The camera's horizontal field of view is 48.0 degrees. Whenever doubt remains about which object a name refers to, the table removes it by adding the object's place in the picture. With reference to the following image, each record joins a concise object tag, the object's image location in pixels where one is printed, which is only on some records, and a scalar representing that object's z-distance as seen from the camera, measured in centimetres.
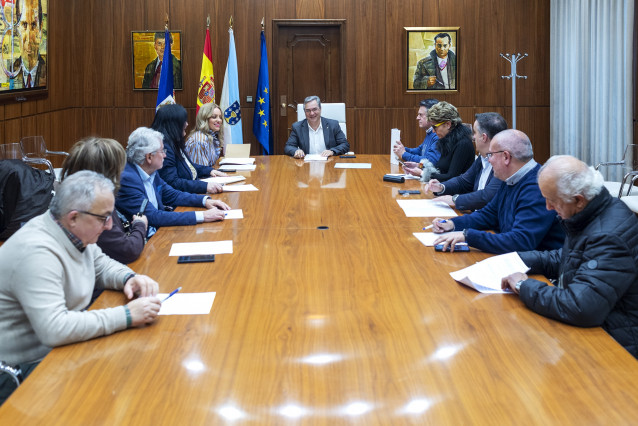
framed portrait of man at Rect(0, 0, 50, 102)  752
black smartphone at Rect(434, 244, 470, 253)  346
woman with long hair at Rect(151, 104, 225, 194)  529
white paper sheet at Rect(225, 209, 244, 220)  436
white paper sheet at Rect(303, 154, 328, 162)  734
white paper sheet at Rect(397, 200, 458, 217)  436
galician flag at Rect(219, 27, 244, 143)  971
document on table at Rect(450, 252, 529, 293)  284
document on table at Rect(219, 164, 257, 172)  660
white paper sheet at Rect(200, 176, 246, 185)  575
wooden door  1024
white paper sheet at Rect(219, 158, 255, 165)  705
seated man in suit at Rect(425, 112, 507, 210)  455
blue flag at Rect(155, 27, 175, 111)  952
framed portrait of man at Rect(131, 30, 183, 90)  1006
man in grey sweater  226
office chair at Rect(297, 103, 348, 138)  844
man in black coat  242
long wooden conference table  182
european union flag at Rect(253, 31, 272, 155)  984
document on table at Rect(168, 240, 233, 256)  346
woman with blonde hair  662
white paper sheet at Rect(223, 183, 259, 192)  538
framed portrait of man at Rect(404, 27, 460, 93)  1018
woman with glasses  594
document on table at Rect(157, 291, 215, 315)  258
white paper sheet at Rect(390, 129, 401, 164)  643
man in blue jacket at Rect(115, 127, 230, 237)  399
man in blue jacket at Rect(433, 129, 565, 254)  345
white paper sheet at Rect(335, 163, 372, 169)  665
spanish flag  959
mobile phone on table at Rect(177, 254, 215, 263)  326
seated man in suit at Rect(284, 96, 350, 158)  791
